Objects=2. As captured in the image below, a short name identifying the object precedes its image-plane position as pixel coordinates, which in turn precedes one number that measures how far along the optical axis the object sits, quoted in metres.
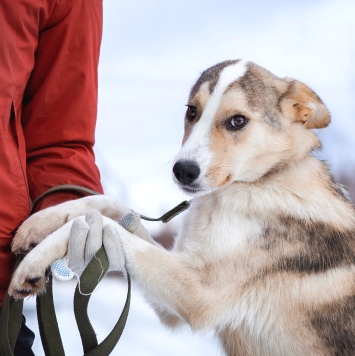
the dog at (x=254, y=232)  1.81
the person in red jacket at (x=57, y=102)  1.77
